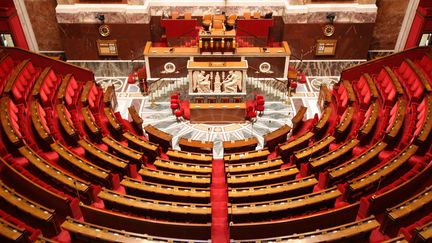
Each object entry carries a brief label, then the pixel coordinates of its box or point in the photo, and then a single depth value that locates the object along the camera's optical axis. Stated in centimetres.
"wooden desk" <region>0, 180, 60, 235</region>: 640
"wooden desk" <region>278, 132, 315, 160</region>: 930
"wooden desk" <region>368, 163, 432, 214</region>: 685
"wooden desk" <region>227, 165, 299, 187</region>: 790
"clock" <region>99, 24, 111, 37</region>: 1415
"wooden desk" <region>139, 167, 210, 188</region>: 786
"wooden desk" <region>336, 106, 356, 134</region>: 938
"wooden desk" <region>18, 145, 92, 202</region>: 721
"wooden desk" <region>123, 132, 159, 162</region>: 927
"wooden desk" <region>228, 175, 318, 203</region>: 741
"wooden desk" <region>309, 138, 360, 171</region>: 823
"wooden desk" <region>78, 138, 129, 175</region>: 823
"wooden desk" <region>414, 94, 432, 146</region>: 791
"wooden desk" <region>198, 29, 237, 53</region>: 1245
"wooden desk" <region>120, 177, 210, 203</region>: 737
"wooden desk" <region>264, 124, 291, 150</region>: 1006
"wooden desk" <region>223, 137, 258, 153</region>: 980
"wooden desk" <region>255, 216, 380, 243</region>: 622
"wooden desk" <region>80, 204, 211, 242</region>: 664
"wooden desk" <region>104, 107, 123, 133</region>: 998
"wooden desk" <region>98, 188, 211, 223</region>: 688
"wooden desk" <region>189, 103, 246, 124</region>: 1178
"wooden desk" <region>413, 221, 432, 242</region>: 575
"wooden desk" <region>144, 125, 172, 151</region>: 1009
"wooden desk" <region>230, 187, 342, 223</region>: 692
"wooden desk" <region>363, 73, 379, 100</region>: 1042
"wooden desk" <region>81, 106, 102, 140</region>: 948
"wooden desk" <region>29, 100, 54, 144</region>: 847
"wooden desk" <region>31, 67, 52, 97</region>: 998
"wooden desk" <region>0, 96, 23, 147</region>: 795
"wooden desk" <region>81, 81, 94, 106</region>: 1073
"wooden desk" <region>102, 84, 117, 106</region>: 1152
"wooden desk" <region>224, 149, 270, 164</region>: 898
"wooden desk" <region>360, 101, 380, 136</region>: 895
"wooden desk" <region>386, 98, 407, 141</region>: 841
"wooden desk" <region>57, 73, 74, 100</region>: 1036
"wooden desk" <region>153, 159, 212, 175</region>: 838
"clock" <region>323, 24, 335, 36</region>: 1414
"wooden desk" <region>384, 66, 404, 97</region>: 1001
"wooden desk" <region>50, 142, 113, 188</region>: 772
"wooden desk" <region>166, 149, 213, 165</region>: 898
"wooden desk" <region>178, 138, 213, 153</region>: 974
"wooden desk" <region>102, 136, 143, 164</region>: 871
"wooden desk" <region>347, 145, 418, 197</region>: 724
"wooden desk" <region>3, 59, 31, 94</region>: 953
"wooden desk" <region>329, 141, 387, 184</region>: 773
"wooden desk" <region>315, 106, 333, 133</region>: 984
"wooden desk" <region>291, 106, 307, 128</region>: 1084
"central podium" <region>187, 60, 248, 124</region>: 1185
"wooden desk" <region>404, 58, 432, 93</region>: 959
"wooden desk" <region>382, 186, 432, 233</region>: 636
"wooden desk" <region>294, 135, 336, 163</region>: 874
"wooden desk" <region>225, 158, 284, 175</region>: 840
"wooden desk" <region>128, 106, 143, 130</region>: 1091
